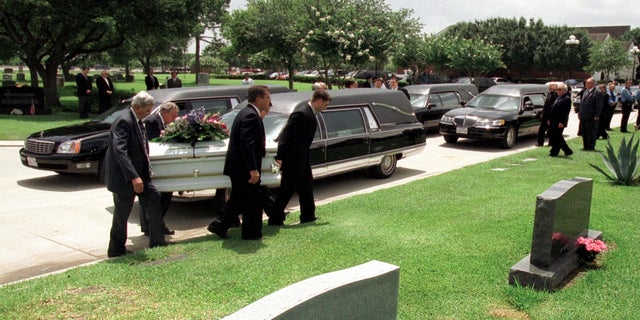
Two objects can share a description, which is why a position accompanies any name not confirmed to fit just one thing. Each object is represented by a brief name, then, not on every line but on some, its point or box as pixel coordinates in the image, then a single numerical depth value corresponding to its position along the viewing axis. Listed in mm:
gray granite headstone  2314
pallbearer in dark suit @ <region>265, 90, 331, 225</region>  7039
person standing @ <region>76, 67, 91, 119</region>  19531
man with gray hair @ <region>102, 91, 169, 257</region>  5824
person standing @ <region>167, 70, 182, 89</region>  20719
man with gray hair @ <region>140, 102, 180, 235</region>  7559
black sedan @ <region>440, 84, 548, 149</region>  15719
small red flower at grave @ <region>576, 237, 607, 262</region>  5340
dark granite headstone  4828
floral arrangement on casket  7820
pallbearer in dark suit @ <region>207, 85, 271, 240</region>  6172
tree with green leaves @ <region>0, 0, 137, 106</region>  21156
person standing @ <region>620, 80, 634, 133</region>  19234
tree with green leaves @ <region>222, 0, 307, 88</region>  41188
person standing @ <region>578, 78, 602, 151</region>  13523
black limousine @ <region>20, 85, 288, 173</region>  9812
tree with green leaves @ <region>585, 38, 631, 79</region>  57875
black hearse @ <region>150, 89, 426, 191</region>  7574
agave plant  9227
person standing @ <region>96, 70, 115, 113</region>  20062
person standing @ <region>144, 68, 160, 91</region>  21156
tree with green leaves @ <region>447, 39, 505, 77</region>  42281
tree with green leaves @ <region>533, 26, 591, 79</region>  62656
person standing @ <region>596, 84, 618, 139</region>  16919
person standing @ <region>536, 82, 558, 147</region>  13798
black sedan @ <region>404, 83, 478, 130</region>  18266
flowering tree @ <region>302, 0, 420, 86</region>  29172
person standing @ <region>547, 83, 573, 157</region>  12704
